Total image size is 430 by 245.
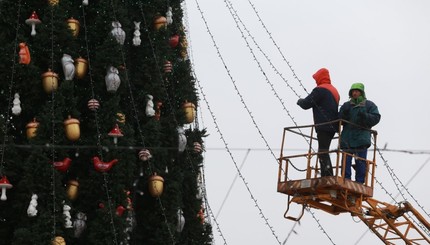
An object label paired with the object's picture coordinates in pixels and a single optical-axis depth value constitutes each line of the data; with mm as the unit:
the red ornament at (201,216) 22828
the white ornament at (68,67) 21297
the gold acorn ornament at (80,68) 21547
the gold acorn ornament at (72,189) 20938
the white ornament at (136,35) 22375
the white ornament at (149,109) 22094
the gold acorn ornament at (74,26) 21678
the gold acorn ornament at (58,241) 20131
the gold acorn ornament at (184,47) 23766
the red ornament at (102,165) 20938
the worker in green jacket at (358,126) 21141
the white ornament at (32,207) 20219
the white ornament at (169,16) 23062
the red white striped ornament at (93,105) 21375
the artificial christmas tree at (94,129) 20609
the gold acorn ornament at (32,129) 20766
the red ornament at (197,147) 22703
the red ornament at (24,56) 21016
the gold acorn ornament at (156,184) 21672
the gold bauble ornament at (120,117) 21469
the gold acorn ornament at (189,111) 22750
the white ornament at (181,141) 22344
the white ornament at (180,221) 22078
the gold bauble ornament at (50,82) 21109
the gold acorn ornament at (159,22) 22766
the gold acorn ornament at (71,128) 20875
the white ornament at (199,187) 22984
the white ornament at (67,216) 20438
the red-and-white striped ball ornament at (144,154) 21656
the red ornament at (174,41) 23181
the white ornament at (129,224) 20938
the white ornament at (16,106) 21016
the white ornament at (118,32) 21812
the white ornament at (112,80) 21609
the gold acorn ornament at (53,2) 21594
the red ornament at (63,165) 20734
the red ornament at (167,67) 22672
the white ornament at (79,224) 20828
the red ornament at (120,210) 20831
